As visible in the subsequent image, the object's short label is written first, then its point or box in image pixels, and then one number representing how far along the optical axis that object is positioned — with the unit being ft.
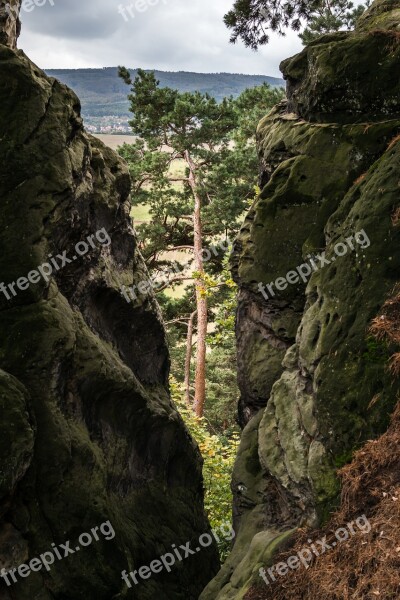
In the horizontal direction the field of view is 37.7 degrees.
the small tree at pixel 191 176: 86.28
